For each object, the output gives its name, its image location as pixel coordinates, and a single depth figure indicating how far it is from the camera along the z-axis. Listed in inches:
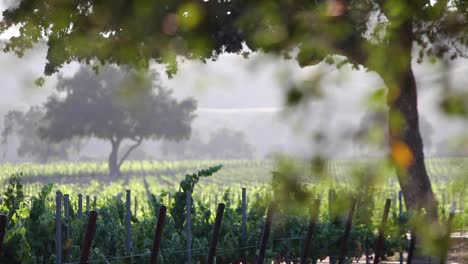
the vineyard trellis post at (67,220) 836.2
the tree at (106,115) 6496.1
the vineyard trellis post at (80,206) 992.9
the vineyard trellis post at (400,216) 1101.9
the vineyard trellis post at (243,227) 926.6
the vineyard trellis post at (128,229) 822.3
